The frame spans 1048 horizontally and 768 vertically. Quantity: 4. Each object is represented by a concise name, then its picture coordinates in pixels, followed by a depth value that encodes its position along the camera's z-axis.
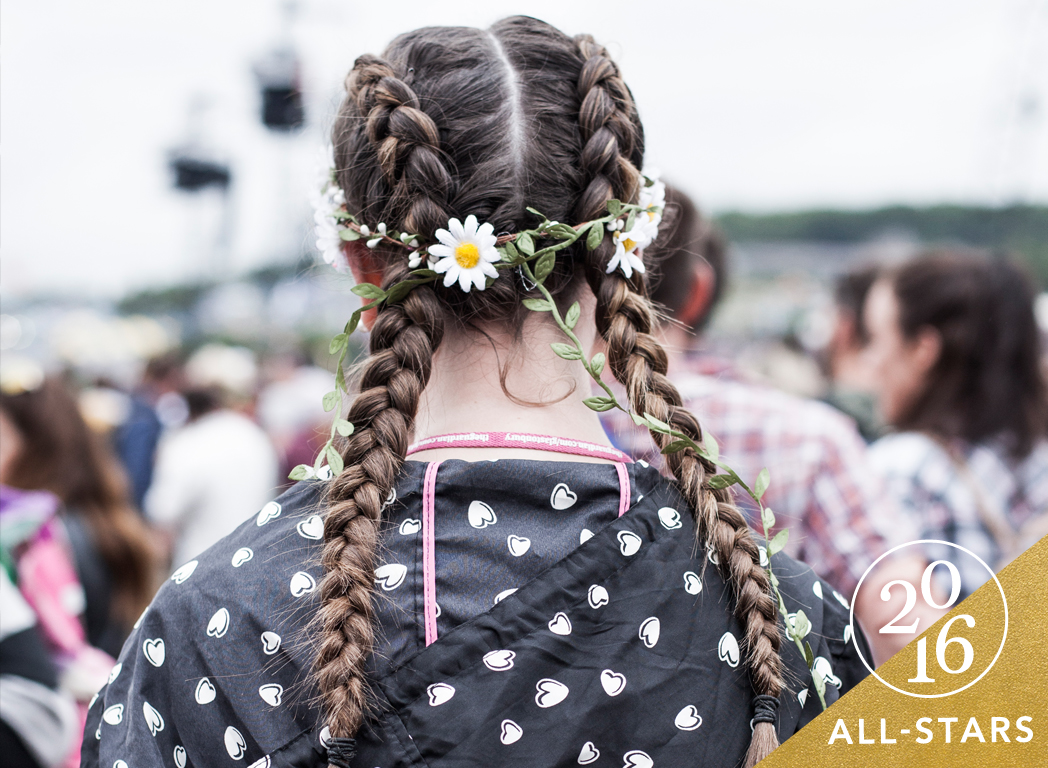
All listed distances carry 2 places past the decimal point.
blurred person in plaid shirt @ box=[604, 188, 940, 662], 2.28
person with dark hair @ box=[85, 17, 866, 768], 0.97
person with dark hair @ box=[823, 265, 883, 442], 3.41
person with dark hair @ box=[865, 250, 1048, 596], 2.47
